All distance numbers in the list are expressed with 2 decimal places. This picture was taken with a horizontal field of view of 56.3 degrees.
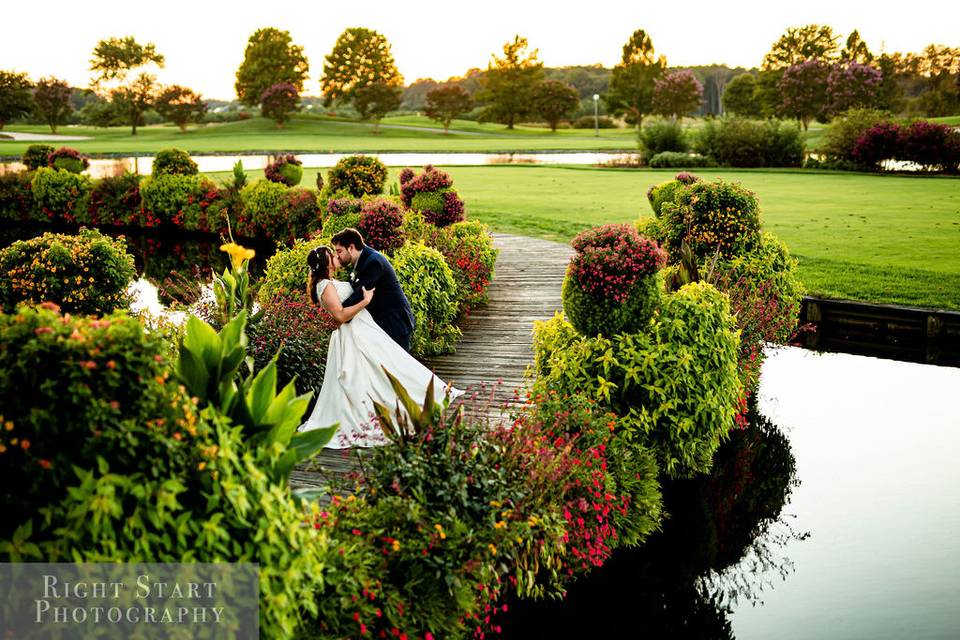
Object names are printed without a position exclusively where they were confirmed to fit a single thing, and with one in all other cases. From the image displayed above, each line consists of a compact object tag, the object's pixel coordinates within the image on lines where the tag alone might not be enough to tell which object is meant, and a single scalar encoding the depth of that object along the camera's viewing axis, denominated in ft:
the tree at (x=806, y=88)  237.45
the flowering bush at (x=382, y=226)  41.09
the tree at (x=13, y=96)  245.86
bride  28.96
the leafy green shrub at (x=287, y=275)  39.42
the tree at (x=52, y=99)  269.03
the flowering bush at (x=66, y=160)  106.32
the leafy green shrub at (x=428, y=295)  38.14
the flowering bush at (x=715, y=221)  42.68
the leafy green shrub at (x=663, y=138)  143.02
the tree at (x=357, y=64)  334.24
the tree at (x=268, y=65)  324.80
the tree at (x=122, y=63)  298.56
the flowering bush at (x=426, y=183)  55.42
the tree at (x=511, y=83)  323.98
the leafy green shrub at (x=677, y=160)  129.08
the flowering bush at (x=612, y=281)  27.45
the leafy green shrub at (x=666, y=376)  27.96
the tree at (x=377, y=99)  311.68
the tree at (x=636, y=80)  304.50
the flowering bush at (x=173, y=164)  96.17
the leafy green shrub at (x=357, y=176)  67.62
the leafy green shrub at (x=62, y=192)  102.68
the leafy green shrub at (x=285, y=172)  87.35
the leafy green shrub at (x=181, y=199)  92.94
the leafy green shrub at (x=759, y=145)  130.93
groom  30.27
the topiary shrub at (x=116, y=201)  99.30
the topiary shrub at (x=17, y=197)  106.11
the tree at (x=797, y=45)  280.10
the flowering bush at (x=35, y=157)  108.58
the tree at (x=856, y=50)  280.72
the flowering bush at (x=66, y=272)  39.06
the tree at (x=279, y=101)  288.92
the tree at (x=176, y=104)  297.53
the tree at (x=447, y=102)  306.76
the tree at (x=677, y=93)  292.45
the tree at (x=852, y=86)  230.68
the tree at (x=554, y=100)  307.99
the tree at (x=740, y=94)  322.75
